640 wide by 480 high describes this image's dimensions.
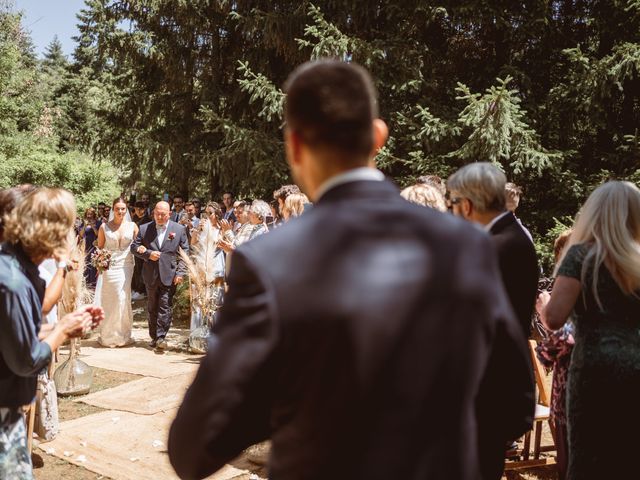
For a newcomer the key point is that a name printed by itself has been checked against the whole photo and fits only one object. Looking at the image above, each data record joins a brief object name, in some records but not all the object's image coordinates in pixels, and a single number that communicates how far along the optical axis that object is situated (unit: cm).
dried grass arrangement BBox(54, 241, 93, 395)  684
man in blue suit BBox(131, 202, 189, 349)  938
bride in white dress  959
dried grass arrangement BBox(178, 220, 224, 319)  919
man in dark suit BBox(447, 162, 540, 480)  301
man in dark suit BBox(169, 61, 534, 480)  115
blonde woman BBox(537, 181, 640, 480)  286
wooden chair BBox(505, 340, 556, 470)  467
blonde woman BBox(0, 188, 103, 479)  254
